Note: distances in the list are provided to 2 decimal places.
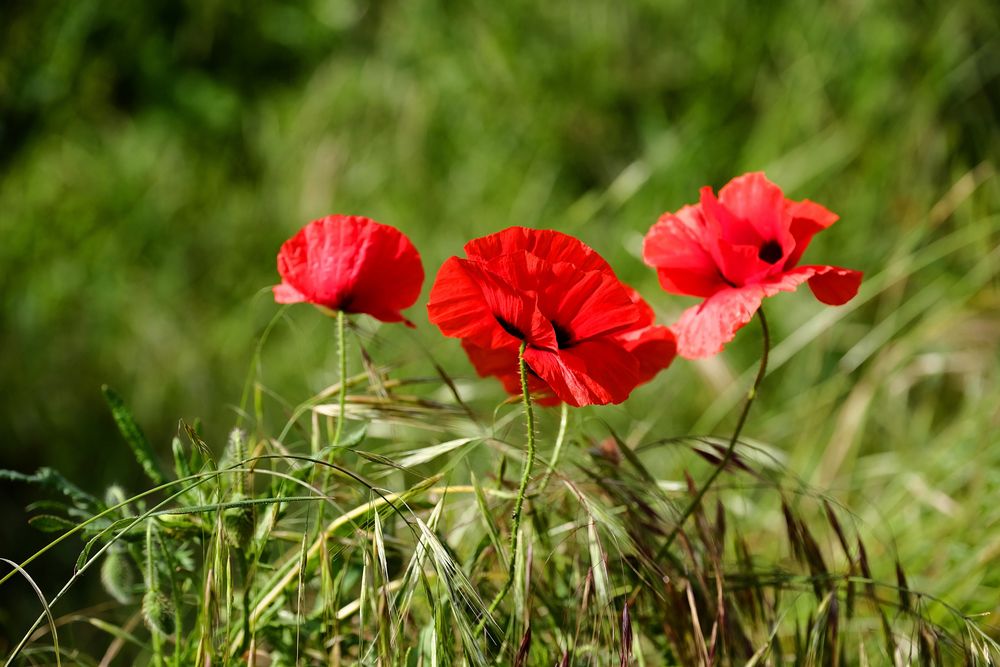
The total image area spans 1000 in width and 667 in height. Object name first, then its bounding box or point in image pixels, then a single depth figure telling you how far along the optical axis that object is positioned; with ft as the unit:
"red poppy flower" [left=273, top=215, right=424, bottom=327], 5.08
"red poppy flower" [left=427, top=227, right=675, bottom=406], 4.95
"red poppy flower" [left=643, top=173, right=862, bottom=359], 5.03
